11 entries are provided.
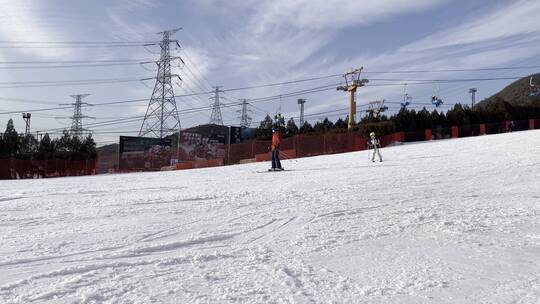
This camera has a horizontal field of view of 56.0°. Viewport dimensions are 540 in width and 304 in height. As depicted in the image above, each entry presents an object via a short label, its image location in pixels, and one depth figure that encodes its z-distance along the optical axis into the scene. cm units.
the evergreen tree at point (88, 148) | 6251
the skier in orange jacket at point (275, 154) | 2160
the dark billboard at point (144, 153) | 4525
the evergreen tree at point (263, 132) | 7215
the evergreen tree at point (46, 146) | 6594
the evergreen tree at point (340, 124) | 7455
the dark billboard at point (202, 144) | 4791
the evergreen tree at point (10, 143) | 5899
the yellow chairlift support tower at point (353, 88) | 7010
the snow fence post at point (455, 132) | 5896
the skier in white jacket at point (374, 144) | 2542
